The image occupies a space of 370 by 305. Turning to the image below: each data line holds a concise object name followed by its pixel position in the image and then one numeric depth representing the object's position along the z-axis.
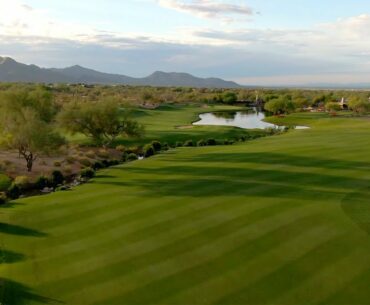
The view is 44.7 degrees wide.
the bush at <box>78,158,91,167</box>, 48.05
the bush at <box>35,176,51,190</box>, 38.73
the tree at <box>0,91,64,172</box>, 43.00
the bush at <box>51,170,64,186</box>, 40.10
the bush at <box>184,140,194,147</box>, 61.88
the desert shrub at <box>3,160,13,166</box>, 45.37
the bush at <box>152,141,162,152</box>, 59.16
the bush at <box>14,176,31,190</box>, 37.86
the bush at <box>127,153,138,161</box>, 52.56
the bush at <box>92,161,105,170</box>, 46.51
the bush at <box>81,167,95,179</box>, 40.82
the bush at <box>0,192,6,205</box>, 31.64
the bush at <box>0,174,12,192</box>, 36.56
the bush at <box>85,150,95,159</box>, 52.51
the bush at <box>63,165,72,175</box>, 44.70
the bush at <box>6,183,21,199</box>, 35.17
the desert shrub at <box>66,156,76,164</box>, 48.80
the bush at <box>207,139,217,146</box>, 63.32
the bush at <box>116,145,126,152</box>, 59.28
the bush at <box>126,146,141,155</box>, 58.47
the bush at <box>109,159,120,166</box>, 48.64
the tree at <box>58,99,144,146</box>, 55.38
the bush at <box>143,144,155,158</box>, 54.54
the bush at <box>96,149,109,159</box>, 54.17
